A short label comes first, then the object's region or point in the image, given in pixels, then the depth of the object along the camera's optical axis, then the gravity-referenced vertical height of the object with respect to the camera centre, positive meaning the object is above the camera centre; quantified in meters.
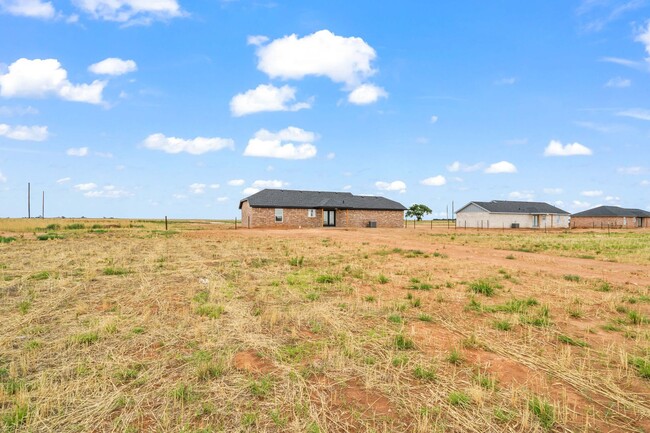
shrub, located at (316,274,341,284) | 12.04 -1.73
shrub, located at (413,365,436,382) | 5.12 -1.99
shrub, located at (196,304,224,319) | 8.10 -1.87
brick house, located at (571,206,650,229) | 81.94 +1.46
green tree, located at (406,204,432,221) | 101.07 +3.40
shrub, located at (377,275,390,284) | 12.06 -1.74
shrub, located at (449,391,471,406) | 4.47 -2.02
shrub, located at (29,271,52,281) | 12.37 -1.73
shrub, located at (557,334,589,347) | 6.67 -2.01
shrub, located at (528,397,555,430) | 4.11 -2.05
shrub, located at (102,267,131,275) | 13.31 -1.68
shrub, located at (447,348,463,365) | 5.68 -1.96
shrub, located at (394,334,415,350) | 6.28 -1.93
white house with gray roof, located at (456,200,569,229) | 66.06 +1.63
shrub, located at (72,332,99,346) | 6.54 -1.97
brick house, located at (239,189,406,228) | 53.81 +1.99
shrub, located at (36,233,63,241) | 27.91 -1.08
